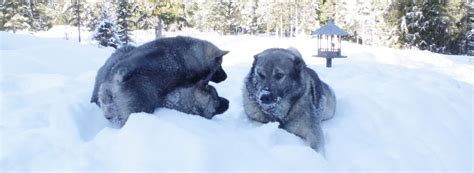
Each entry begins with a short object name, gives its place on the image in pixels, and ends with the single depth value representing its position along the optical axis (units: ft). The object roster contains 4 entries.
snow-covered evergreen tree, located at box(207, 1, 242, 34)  190.08
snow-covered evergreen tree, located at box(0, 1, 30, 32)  106.42
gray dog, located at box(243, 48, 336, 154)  14.40
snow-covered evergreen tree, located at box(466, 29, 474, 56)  119.35
